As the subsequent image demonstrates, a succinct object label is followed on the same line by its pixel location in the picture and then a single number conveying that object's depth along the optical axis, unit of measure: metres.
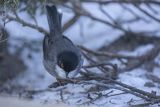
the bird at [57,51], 8.44
